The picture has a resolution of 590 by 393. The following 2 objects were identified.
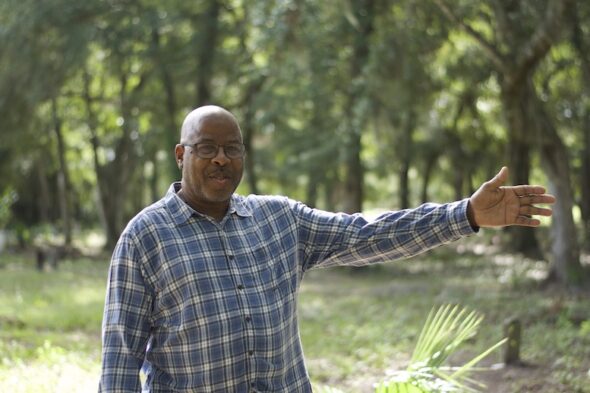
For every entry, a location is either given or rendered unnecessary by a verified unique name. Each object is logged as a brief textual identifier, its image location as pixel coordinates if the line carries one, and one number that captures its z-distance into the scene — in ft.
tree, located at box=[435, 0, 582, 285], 40.78
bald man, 9.09
